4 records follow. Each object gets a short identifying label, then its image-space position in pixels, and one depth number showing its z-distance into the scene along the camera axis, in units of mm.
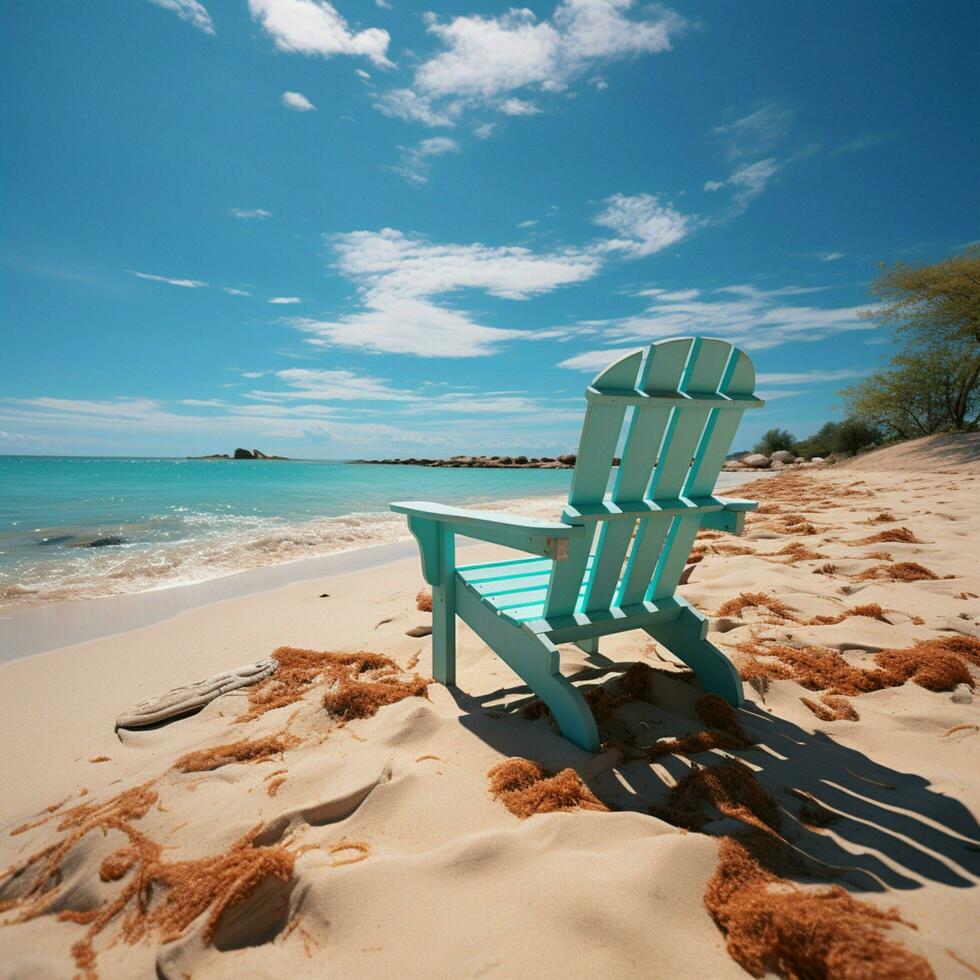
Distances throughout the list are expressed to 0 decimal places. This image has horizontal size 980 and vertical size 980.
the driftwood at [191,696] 2480
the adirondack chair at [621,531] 1958
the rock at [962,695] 2189
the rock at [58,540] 8095
